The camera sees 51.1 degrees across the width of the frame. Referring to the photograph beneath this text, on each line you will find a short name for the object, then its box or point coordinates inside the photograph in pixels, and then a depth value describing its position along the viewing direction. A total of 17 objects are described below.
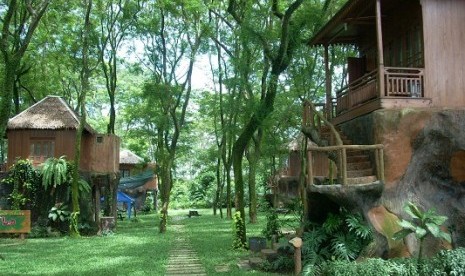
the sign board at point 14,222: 21.88
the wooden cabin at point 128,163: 46.91
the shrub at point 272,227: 16.33
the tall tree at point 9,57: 13.76
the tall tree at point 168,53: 26.59
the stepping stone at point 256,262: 13.45
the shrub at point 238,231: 16.80
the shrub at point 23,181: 24.06
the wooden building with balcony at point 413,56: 13.35
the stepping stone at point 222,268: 13.22
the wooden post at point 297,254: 11.17
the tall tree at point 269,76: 16.58
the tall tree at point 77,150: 22.12
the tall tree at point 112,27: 26.72
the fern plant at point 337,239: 11.66
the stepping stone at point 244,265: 13.44
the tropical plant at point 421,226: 10.61
